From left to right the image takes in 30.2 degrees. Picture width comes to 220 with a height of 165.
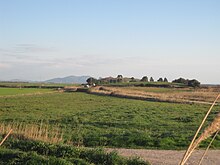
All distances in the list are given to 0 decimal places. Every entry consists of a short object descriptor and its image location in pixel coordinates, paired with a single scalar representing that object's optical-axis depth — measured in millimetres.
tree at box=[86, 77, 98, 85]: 176050
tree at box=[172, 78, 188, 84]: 154000
